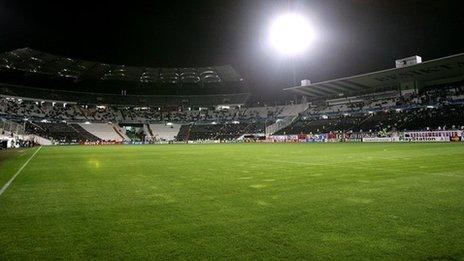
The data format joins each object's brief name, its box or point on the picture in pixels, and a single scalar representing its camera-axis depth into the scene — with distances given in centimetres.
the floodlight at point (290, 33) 3328
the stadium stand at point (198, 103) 5631
